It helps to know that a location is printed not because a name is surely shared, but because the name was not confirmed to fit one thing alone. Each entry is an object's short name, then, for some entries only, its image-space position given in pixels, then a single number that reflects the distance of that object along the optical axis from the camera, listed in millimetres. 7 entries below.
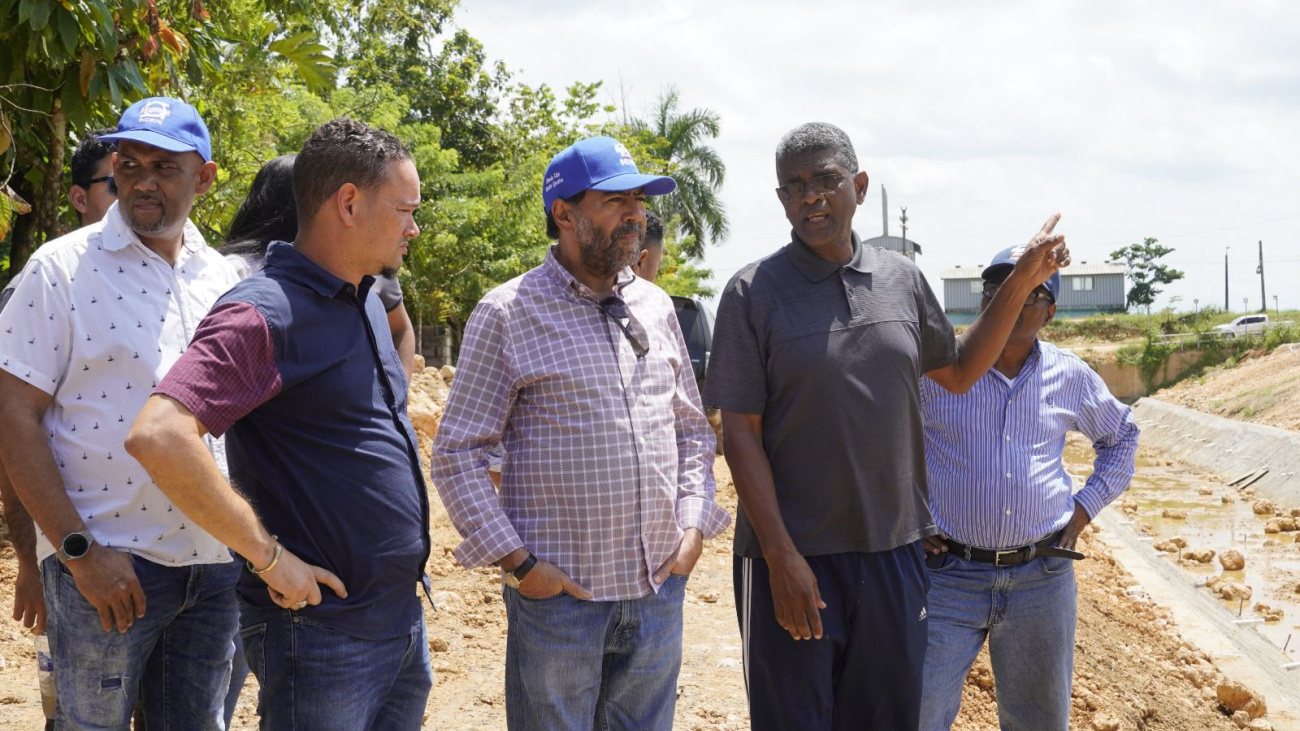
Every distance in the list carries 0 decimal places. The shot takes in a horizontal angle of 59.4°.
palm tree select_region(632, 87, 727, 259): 33375
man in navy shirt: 2342
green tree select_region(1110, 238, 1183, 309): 58125
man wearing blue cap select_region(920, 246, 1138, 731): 3811
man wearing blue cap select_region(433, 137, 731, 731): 2977
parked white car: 37156
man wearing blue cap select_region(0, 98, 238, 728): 2805
